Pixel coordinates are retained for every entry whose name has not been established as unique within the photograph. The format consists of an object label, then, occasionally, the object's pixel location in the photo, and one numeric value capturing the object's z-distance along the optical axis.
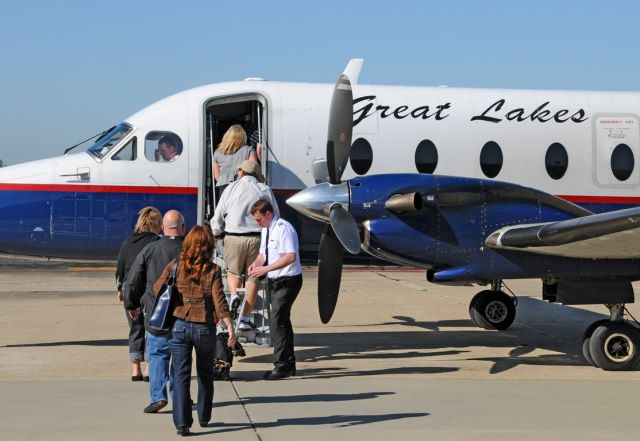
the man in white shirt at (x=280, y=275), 10.02
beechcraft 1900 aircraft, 11.15
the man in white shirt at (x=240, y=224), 11.14
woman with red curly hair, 7.58
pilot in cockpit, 13.45
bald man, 8.14
